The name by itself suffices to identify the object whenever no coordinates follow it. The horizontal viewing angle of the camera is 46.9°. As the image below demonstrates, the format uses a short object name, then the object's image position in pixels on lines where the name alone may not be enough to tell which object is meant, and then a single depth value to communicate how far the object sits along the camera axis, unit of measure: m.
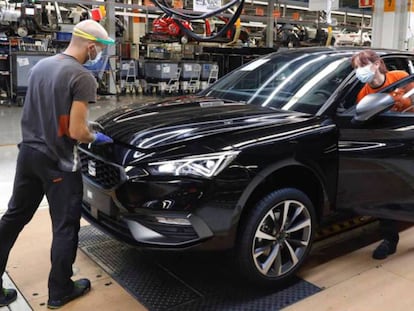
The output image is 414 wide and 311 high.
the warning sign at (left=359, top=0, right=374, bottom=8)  10.91
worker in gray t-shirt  2.43
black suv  2.51
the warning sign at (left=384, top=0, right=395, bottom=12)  10.09
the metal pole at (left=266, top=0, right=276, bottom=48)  16.28
